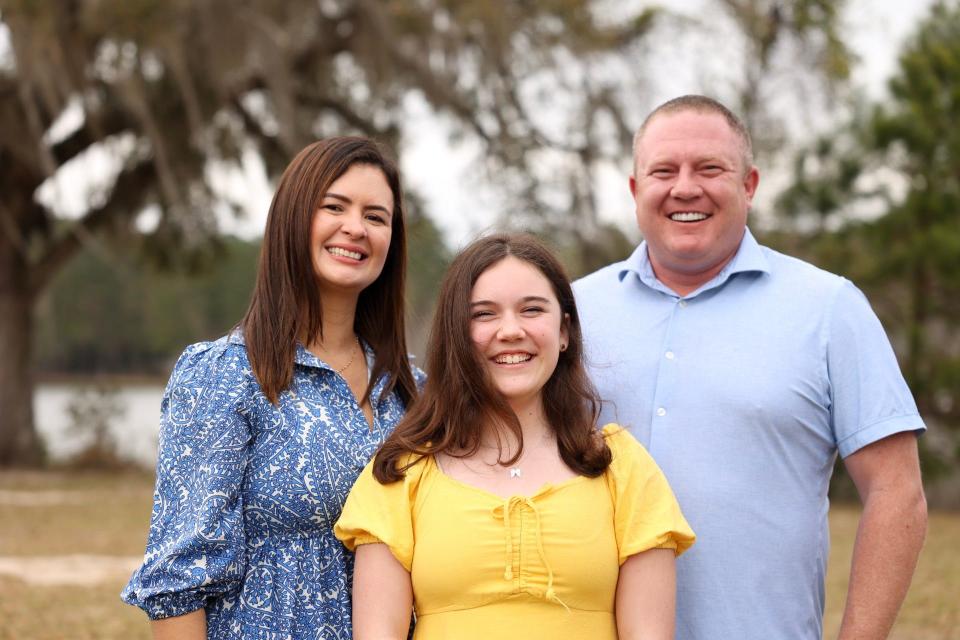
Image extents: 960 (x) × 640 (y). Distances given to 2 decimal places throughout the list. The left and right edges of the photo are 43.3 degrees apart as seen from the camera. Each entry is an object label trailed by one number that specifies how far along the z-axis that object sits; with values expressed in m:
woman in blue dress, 2.73
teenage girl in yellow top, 2.57
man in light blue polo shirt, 2.88
